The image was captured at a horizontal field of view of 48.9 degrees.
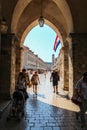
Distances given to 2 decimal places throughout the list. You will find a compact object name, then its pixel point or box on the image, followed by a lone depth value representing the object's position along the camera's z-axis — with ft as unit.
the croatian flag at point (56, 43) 27.99
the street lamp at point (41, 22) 15.80
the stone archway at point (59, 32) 21.93
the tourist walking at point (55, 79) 19.85
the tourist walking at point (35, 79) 18.56
